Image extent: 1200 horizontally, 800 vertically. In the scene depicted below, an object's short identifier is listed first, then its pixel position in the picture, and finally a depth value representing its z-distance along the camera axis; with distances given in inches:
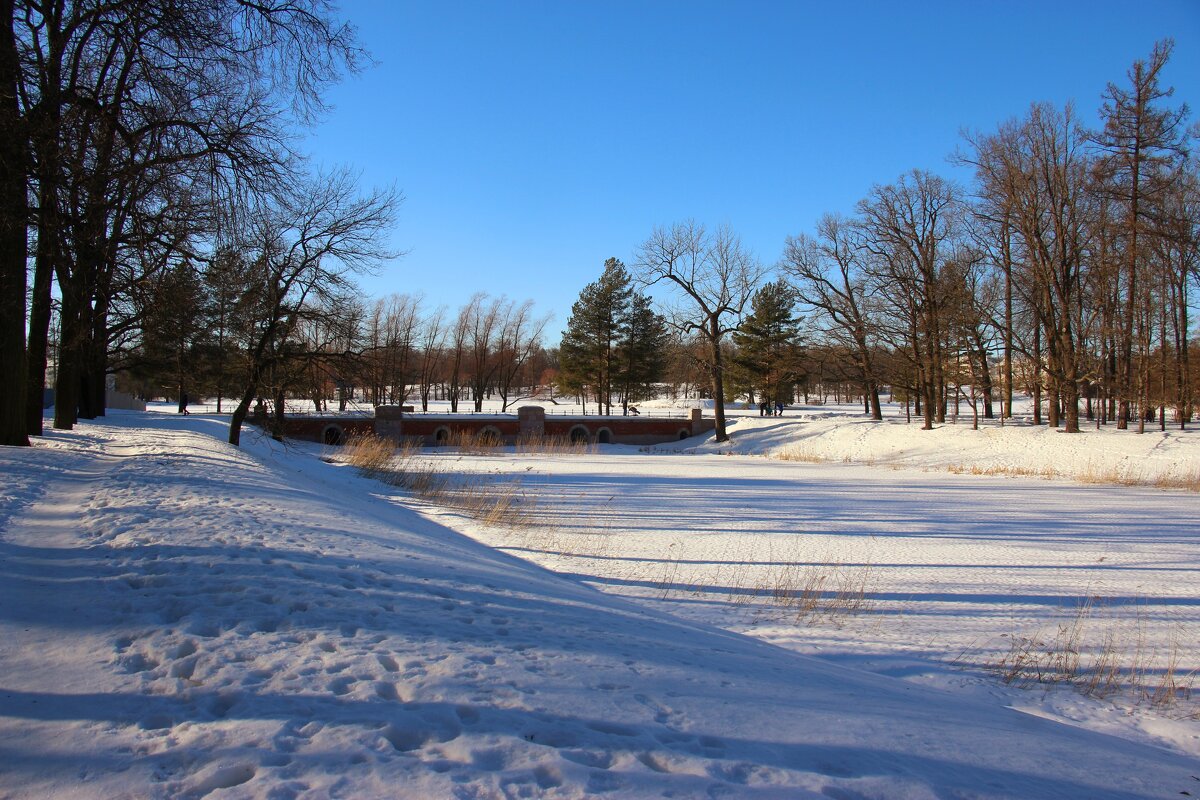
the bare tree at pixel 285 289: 776.9
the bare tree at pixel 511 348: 2765.7
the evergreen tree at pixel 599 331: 2197.3
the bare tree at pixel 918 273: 1332.4
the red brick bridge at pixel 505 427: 1734.7
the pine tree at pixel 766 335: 2156.7
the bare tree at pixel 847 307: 1469.0
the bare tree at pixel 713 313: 1663.4
